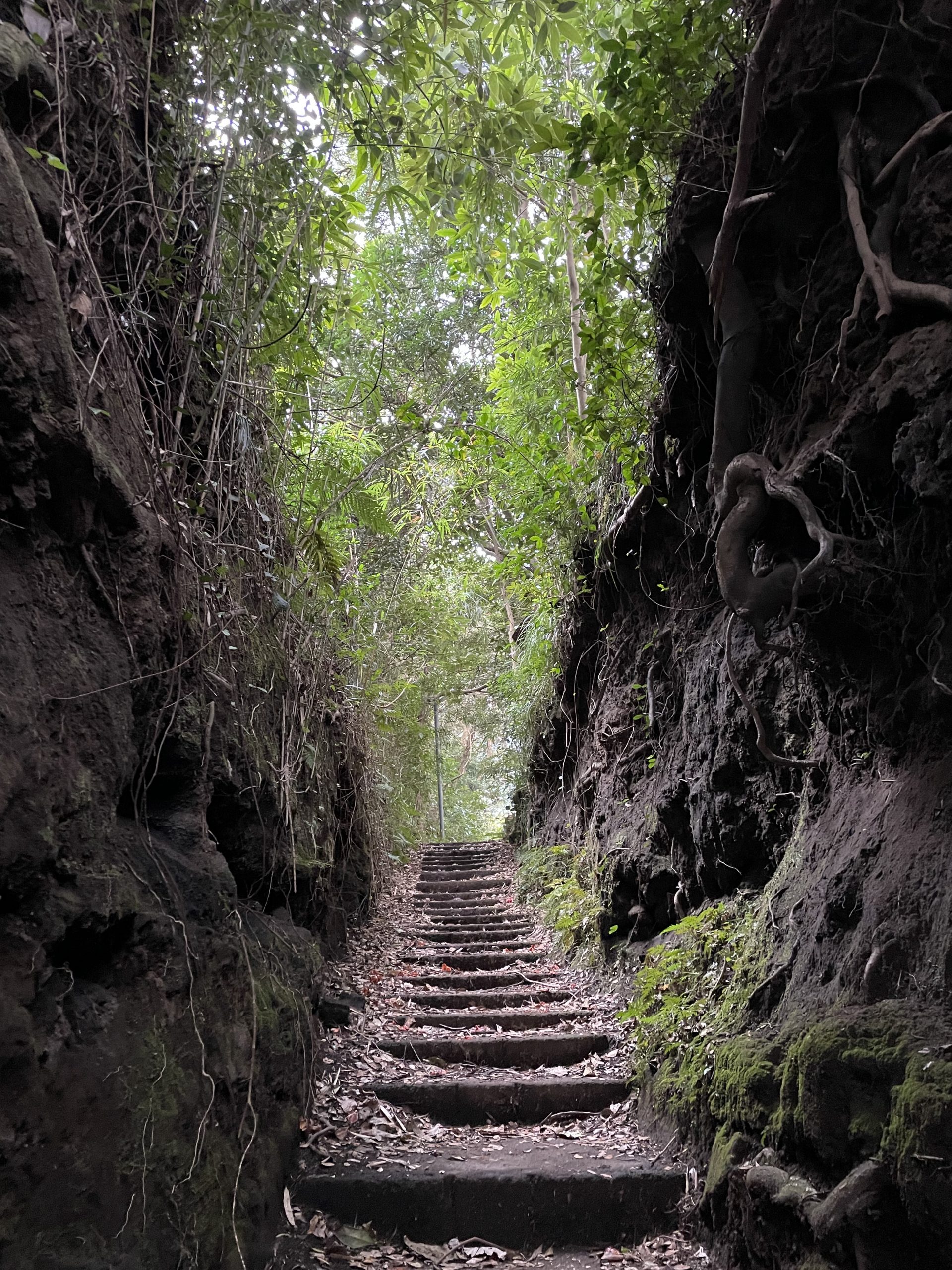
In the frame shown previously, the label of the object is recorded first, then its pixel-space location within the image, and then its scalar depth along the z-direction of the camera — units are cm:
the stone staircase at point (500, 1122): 268
